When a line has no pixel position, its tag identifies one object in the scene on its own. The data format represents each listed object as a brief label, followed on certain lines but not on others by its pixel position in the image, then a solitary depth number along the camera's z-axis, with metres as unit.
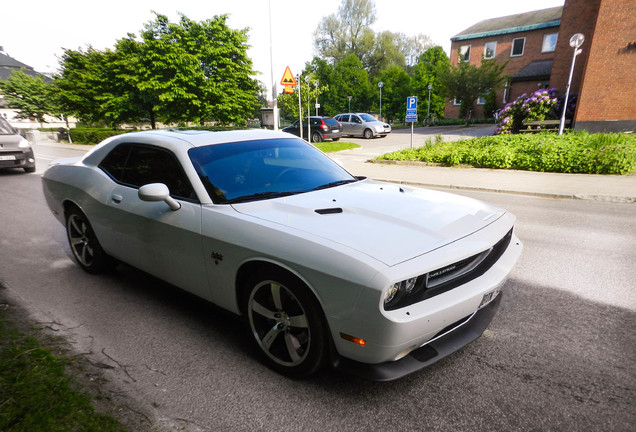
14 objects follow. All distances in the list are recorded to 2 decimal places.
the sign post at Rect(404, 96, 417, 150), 13.17
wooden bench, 15.88
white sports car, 1.96
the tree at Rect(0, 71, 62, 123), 47.75
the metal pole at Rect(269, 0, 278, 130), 16.08
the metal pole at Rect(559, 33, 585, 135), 13.35
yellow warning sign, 13.51
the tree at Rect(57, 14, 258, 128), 20.64
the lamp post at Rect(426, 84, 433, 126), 44.25
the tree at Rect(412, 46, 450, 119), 46.59
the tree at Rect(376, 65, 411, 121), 52.38
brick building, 15.76
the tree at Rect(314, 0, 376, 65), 62.28
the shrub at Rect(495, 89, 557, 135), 16.66
